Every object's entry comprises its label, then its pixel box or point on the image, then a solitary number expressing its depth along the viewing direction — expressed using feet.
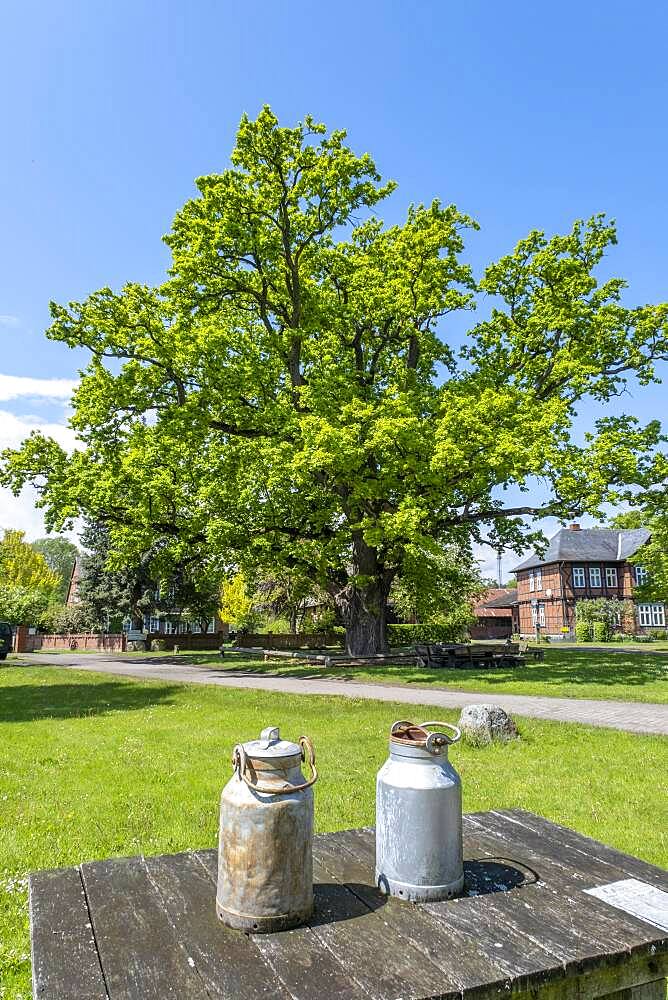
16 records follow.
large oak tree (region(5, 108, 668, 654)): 66.64
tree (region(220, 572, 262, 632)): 149.18
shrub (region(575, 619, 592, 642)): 178.40
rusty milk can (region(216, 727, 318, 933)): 8.34
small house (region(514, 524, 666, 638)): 211.82
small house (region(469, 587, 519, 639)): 245.45
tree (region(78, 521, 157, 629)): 143.43
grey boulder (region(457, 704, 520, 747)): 31.78
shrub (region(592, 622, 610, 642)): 175.06
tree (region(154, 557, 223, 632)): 142.10
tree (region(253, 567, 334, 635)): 121.22
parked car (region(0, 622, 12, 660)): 104.78
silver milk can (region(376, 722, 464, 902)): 9.09
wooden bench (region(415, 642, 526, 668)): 79.20
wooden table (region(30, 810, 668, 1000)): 7.13
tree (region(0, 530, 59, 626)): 142.61
